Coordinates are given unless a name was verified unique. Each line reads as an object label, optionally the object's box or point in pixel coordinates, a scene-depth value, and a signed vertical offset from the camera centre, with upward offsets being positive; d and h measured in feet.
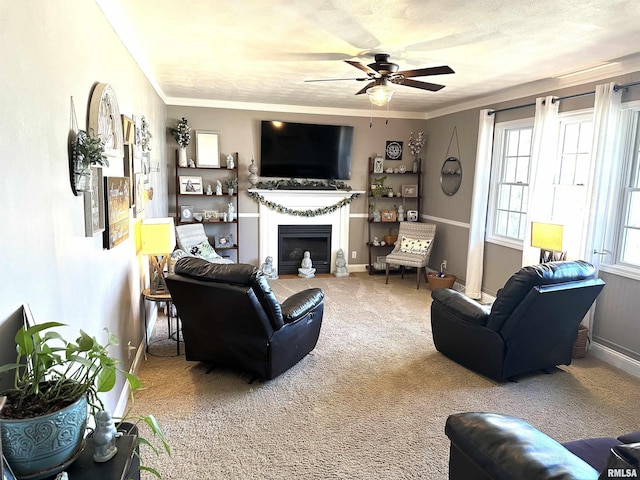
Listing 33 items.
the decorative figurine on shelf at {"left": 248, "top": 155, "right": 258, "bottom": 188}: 20.90 +0.11
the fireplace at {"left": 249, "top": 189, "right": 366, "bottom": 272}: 21.59 -1.90
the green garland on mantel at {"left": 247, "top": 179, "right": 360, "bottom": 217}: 21.38 -0.95
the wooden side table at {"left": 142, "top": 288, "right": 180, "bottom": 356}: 11.78 -3.39
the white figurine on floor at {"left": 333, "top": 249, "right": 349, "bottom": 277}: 22.31 -4.42
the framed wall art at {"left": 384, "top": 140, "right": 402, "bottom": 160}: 22.86 +1.59
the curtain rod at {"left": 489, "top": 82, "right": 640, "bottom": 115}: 11.84 +2.77
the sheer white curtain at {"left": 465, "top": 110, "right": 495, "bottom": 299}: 17.61 -0.97
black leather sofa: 4.26 -2.82
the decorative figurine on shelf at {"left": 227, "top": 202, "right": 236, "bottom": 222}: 20.80 -1.76
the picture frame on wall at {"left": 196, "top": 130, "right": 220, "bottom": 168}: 20.34 +1.16
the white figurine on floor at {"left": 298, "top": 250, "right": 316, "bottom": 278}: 21.91 -4.60
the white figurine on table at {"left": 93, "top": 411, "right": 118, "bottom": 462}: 4.09 -2.51
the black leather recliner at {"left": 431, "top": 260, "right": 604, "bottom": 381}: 10.02 -3.36
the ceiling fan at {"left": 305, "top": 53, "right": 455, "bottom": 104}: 11.19 +2.83
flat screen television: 20.98 +1.31
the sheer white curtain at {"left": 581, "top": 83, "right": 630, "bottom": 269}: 12.10 +0.41
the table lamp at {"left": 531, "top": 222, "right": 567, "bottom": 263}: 12.77 -1.60
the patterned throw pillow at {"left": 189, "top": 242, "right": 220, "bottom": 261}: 17.49 -3.12
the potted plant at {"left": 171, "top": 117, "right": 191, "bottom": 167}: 19.57 +1.62
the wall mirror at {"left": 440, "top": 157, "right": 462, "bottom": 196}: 20.02 +0.26
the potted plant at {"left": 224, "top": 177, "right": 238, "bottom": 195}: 20.67 -0.44
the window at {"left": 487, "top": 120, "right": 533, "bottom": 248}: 16.71 +0.03
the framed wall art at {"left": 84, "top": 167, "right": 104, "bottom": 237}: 6.73 -0.57
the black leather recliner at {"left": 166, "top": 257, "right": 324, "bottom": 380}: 9.71 -3.37
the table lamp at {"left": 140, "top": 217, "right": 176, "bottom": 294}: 11.69 -1.72
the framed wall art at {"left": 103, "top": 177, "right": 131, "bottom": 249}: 7.80 -0.75
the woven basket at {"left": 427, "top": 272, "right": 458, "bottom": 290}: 19.29 -4.37
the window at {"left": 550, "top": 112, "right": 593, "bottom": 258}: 13.61 +0.28
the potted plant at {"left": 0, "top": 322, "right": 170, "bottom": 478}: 3.43 -1.96
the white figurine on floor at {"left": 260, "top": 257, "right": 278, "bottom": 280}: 21.29 -4.51
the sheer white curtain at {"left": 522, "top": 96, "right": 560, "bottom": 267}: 14.42 +0.58
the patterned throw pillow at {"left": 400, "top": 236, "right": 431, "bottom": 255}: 20.90 -3.14
